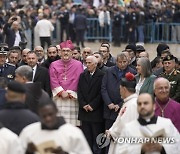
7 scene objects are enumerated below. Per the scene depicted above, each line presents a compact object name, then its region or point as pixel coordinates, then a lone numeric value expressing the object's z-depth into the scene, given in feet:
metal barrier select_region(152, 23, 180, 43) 113.39
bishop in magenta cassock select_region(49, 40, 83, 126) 52.26
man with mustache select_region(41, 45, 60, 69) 56.39
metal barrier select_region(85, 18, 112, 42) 115.75
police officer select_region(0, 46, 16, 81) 51.98
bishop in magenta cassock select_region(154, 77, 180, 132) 39.91
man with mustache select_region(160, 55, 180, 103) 48.29
